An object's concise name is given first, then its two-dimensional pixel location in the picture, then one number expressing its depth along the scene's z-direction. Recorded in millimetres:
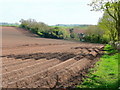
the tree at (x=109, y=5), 24406
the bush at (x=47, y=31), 77375
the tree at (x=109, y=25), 40625
